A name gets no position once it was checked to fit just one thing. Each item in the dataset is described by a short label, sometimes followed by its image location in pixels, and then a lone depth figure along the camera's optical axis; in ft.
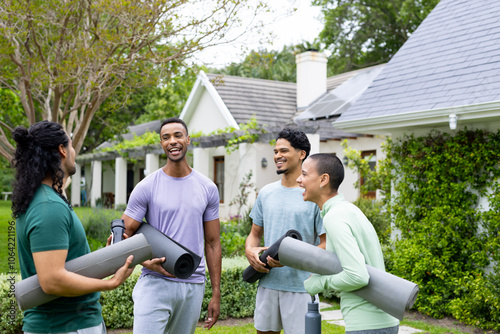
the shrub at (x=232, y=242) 30.37
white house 51.70
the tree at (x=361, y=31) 94.38
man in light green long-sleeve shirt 8.81
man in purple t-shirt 11.37
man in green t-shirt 7.87
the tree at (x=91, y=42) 27.71
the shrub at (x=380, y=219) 30.81
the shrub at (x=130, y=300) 20.44
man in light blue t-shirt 12.29
